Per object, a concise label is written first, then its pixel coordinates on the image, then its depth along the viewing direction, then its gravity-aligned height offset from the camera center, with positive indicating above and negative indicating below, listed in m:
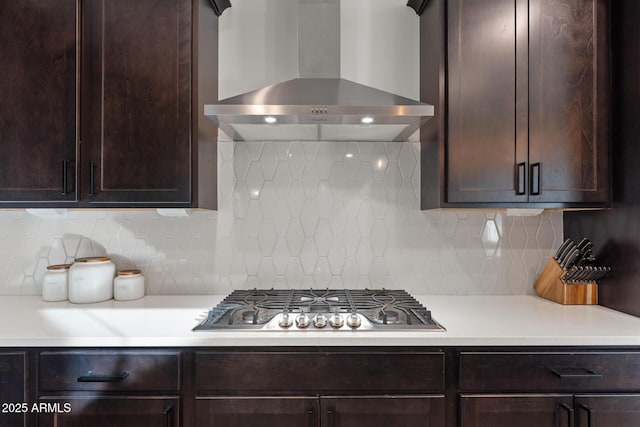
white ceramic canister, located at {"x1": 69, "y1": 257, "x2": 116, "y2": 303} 1.78 -0.34
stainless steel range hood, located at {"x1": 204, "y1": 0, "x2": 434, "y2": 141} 1.46 +0.42
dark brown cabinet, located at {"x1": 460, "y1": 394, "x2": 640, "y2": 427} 1.31 -0.71
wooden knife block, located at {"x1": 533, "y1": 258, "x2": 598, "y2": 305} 1.77 -0.37
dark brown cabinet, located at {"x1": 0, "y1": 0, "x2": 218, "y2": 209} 1.59 +0.47
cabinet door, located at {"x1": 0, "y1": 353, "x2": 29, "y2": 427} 1.30 -0.62
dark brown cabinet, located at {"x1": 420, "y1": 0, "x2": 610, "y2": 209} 1.61 +0.48
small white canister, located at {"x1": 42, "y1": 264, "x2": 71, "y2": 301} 1.82 -0.36
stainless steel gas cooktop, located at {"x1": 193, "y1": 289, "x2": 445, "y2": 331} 1.38 -0.42
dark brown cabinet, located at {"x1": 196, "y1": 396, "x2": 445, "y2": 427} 1.30 -0.71
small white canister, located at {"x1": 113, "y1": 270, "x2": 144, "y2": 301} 1.84 -0.37
